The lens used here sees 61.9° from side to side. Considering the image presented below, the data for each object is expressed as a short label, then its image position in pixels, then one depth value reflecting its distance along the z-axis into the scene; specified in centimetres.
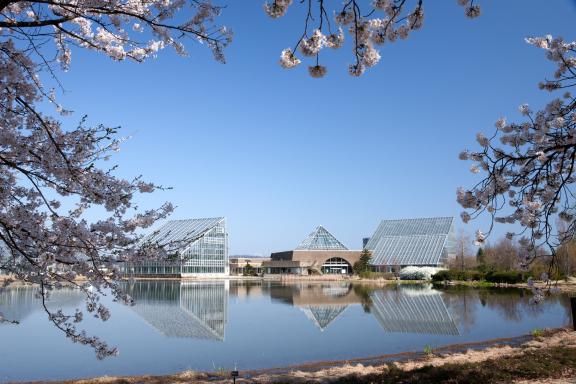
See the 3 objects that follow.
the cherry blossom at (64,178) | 443
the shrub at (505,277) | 4212
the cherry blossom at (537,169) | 634
